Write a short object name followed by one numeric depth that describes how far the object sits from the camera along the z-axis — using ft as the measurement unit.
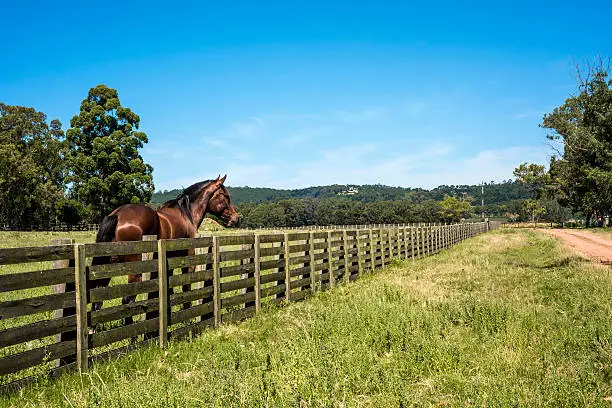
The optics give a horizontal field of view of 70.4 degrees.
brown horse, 23.48
